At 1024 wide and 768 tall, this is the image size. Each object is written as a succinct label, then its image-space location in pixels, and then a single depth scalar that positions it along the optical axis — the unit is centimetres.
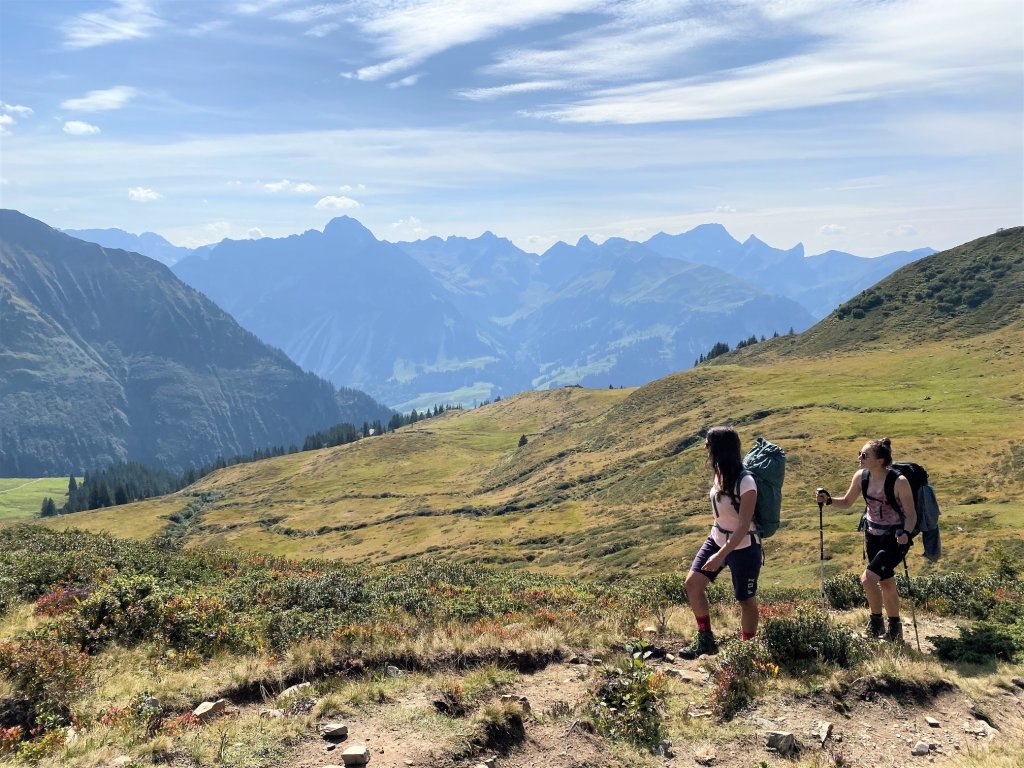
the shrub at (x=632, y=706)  788
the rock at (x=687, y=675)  966
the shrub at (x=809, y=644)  934
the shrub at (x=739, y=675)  849
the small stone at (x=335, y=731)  782
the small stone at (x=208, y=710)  839
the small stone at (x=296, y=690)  900
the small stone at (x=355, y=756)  708
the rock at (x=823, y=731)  766
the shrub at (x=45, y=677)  827
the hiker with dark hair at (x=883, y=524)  962
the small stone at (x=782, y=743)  747
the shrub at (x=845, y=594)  1365
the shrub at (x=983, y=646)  960
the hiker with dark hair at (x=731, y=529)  884
